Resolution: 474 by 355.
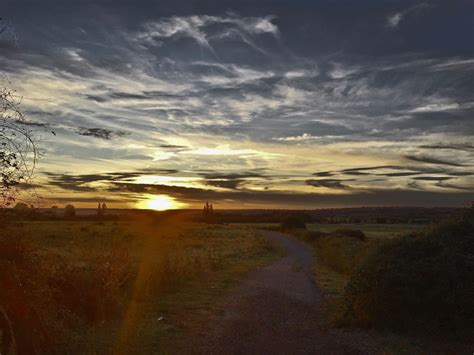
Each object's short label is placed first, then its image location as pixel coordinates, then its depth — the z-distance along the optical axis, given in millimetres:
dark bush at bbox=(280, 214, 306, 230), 89538
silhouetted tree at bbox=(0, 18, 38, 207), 6355
